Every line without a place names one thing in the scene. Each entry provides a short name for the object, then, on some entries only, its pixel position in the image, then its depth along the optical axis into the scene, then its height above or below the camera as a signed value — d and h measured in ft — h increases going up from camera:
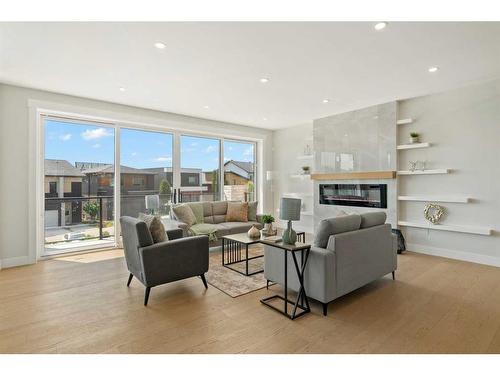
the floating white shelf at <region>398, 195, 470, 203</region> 14.01 -0.58
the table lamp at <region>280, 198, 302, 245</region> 9.04 -0.81
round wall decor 14.90 -1.34
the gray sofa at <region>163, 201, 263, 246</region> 16.05 -2.08
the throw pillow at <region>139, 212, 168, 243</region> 10.09 -1.45
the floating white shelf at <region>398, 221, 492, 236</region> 13.41 -2.12
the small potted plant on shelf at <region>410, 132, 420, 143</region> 15.67 +2.97
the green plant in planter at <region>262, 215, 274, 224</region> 13.91 -1.53
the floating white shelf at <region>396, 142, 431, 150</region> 15.33 +2.48
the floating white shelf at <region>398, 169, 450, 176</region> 14.57 +0.93
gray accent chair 9.34 -2.40
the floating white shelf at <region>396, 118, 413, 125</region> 15.99 +4.01
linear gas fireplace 17.34 -0.42
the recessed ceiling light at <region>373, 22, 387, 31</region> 8.23 +5.02
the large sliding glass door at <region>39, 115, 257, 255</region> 15.65 +0.92
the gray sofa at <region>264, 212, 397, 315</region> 8.61 -2.43
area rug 10.49 -3.82
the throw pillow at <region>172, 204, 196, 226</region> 16.43 -1.47
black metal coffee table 12.48 -3.50
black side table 8.41 -2.83
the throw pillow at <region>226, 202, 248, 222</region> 18.52 -1.55
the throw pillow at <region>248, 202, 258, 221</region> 18.98 -1.58
